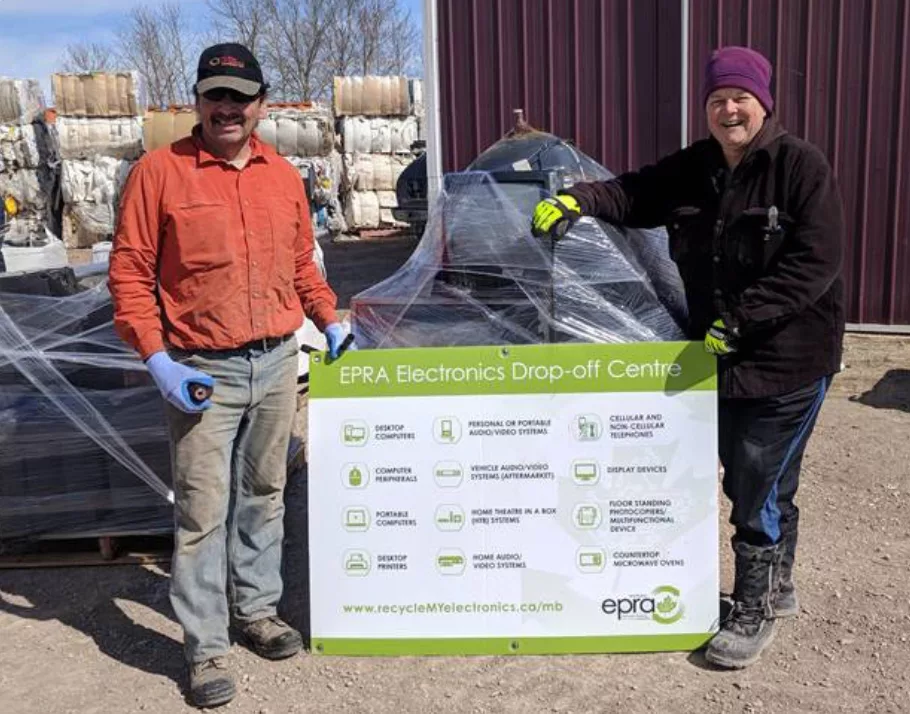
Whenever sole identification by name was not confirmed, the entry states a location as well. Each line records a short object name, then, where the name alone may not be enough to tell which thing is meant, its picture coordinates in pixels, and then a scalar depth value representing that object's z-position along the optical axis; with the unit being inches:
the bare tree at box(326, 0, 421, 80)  1457.9
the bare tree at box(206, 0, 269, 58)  1450.5
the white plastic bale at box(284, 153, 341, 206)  679.1
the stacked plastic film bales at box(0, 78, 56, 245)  710.5
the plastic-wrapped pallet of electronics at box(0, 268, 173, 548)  163.2
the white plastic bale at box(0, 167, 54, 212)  716.7
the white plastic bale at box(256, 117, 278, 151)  710.5
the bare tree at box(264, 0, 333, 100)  1439.5
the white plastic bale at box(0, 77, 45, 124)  709.9
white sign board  128.3
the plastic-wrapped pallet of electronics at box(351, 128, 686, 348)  148.4
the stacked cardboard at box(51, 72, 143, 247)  723.4
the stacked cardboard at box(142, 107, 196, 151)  720.3
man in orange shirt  114.9
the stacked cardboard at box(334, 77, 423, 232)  743.1
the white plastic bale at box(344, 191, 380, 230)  750.5
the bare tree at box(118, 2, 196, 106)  1492.4
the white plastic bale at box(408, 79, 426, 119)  746.2
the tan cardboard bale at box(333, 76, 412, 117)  739.4
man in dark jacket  114.9
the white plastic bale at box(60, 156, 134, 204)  721.6
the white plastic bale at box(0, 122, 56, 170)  710.5
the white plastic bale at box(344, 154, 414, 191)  748.0
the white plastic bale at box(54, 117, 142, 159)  725.9
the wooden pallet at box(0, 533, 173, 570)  165.6
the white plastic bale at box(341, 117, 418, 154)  743.7
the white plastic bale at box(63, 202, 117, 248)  723.4
